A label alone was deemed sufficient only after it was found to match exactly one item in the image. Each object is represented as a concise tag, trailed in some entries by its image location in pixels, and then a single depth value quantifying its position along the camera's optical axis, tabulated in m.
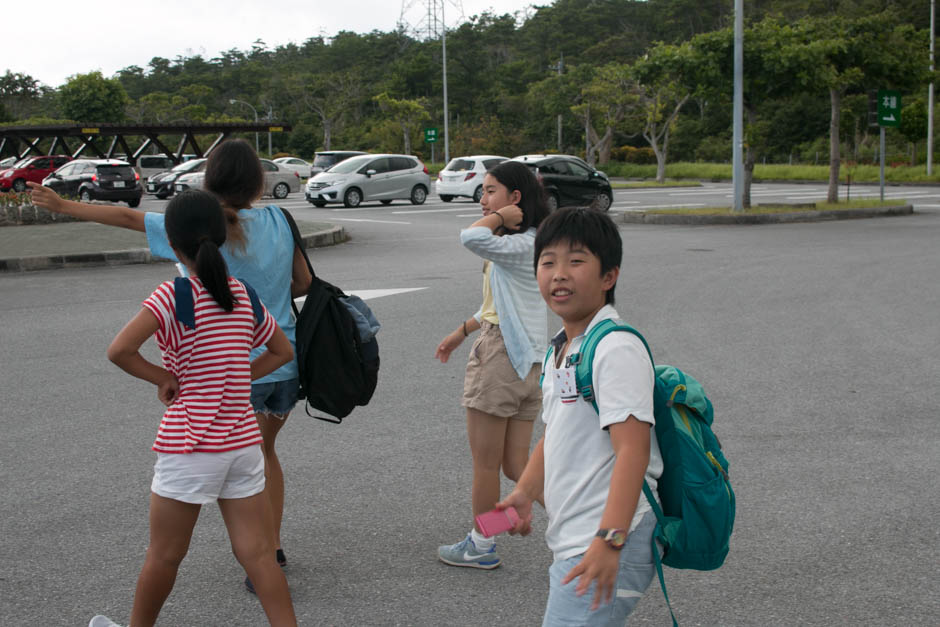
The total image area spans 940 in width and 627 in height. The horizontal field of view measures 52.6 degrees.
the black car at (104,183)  27.91
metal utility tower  86.84
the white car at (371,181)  26.52
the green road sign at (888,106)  21.48
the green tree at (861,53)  20.16
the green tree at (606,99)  42.44
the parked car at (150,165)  41.03
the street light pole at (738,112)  19.58
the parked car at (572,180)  24.23
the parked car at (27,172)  35.62
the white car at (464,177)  27.22
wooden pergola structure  40.03
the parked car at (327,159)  36.94
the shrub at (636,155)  55.25
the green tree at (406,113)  53.56
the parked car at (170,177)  31.80
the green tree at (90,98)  67.62
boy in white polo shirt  1.95
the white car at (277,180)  29.92
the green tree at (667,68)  20.97
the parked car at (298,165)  45.36
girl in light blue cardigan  3.46
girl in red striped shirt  2.59
